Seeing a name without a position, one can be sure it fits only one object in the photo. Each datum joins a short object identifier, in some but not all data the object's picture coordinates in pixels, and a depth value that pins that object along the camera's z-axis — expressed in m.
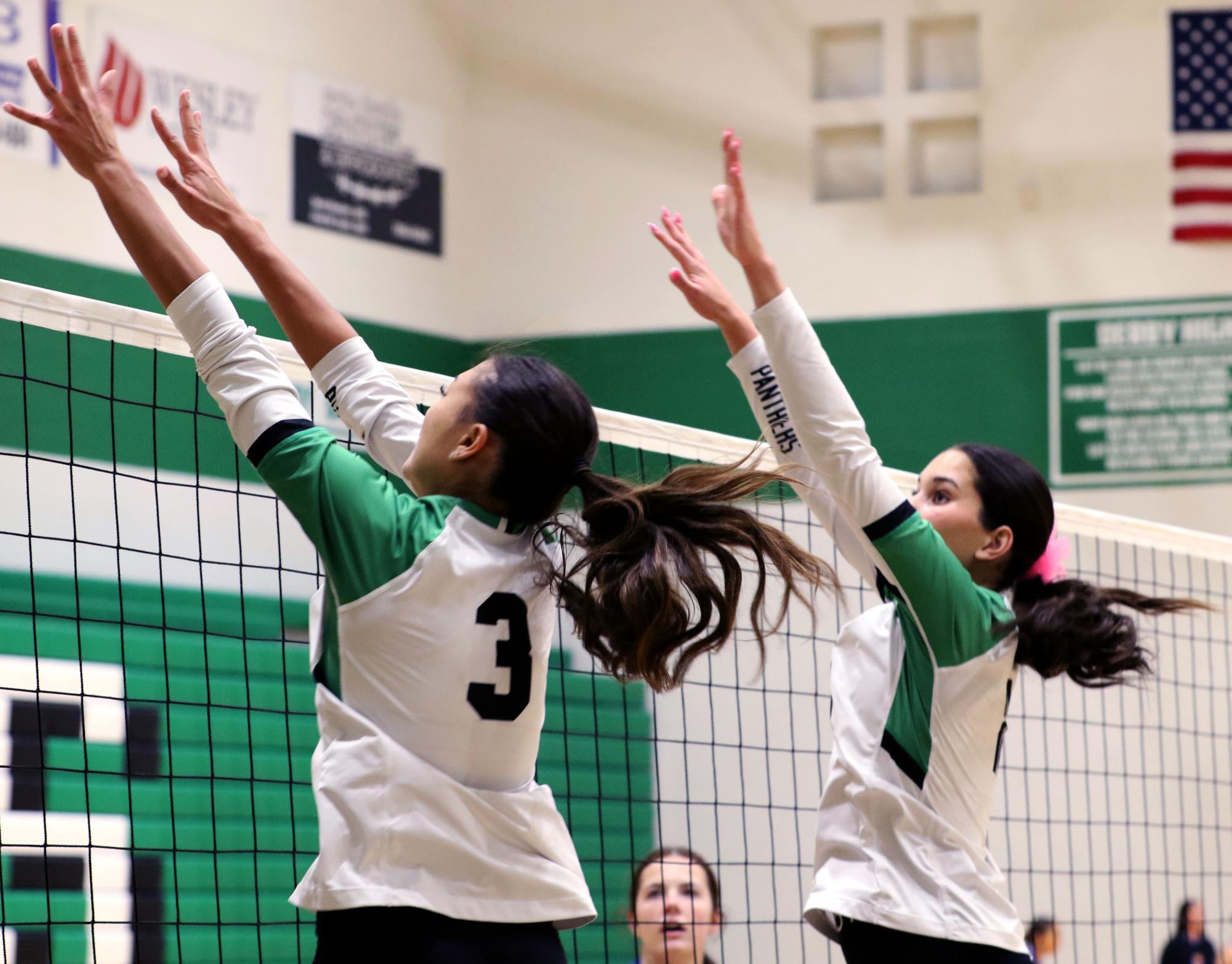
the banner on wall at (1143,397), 17.54
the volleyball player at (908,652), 5.16
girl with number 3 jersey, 3.93
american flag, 17.63
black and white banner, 18.01
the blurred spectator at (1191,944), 14.71
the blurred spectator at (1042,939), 13.95
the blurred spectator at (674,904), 9.84
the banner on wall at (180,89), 15.97
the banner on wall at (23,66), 14.90
